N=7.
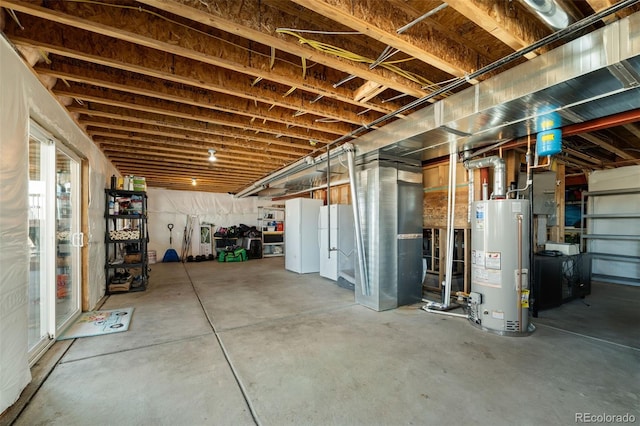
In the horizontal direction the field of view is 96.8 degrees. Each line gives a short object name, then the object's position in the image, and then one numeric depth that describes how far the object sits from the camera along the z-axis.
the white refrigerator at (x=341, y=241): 5.66
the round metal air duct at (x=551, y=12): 1.52
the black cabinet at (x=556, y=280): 3.80
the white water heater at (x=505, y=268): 3.01
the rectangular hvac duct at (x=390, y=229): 3.88
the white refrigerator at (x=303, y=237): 6.73
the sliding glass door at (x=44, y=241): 2.64
